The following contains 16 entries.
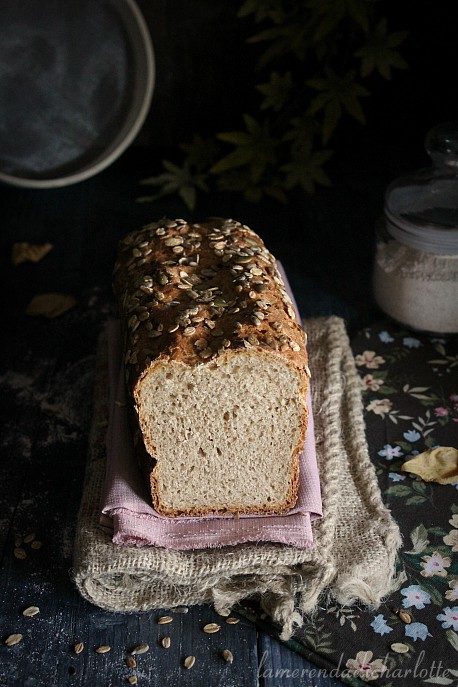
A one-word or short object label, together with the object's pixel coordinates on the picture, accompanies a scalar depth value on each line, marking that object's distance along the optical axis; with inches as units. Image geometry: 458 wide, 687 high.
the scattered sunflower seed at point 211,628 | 36.2
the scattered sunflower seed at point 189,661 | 35.4
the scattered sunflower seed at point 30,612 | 36.6
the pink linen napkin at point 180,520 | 36.7
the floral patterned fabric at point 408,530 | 35.2
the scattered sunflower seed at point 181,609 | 36.7
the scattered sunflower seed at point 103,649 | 35.7
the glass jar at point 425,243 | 43.7
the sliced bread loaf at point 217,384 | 35.8
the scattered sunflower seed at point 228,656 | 35.5
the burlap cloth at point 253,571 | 36.4
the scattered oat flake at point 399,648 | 35.3
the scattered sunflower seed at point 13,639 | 35.9
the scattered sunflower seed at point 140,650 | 35.7
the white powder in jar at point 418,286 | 44.1
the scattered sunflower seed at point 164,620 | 36.4
